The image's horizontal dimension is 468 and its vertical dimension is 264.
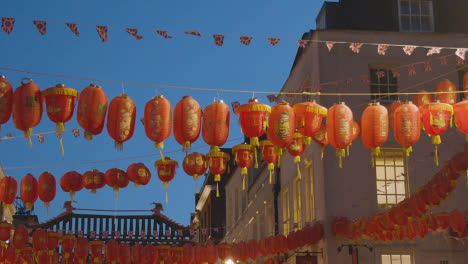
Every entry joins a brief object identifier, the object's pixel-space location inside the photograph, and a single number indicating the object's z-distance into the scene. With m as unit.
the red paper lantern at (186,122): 15.45
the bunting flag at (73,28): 14.74
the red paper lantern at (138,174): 21.36
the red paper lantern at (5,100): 14.37
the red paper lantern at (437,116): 15.36
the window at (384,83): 24.70
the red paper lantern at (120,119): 15.16
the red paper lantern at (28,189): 21.23
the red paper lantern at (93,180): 21.73
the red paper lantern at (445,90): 18.47
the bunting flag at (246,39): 15.74
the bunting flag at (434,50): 16.72
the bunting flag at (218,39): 15.70
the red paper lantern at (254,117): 15.63
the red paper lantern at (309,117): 15.70
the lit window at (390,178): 23.84
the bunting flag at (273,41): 15.79
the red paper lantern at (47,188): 21.28
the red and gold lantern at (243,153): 19.75
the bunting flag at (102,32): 14.97
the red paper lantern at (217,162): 20.05
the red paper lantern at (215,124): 15.61
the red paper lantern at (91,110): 14.77
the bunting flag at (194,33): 15.21
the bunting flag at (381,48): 17.00
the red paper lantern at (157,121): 15.34
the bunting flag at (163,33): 15.15
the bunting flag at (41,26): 14.58
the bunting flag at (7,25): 14.30
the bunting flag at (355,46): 16.78
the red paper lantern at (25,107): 14.45
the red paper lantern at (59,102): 14.63
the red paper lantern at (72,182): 21.75
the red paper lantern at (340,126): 15.85
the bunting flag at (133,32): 15.10
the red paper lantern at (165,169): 20.78
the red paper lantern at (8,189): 21.62
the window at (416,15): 26.25
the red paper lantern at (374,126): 15.75
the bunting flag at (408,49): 16.84
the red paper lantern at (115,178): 21.75
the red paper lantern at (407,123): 15.41
